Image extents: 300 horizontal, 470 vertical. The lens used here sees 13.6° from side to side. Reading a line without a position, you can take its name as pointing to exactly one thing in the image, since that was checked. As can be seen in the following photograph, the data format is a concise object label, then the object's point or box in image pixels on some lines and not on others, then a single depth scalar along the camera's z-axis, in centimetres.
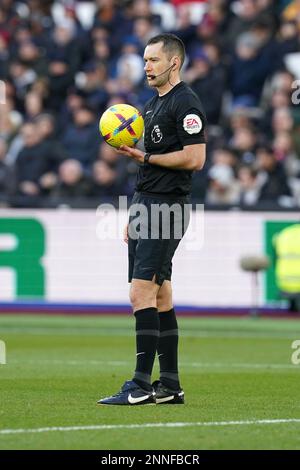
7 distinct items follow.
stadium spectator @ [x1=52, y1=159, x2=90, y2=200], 2175
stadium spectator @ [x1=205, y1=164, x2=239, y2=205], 2078
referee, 898
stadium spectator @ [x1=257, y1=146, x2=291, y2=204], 2022
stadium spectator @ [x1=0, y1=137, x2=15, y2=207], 2255
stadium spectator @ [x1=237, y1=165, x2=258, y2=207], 2055
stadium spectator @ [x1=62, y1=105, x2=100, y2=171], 2253
